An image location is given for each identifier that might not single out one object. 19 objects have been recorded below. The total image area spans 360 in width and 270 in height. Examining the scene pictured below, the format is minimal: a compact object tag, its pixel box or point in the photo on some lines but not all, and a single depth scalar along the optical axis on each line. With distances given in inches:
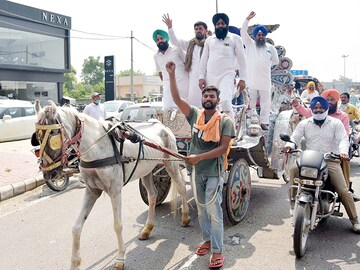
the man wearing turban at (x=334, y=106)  212.5
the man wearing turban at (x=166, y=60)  240.5
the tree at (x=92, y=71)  3511.3
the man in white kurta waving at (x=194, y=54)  248.1
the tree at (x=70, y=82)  3230.8
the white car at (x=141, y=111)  381.7
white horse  134.1
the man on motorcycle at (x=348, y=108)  361.1
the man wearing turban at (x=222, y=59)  230.2
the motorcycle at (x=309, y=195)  161.8
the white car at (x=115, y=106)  675.7
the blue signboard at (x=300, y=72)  979.6
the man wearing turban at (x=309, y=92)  478.0
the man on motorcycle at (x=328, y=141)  183.8
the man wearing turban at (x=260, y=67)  287.9
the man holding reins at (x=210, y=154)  152.2
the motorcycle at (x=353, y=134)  274.2
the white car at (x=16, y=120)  529.3
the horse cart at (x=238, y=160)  202.4
